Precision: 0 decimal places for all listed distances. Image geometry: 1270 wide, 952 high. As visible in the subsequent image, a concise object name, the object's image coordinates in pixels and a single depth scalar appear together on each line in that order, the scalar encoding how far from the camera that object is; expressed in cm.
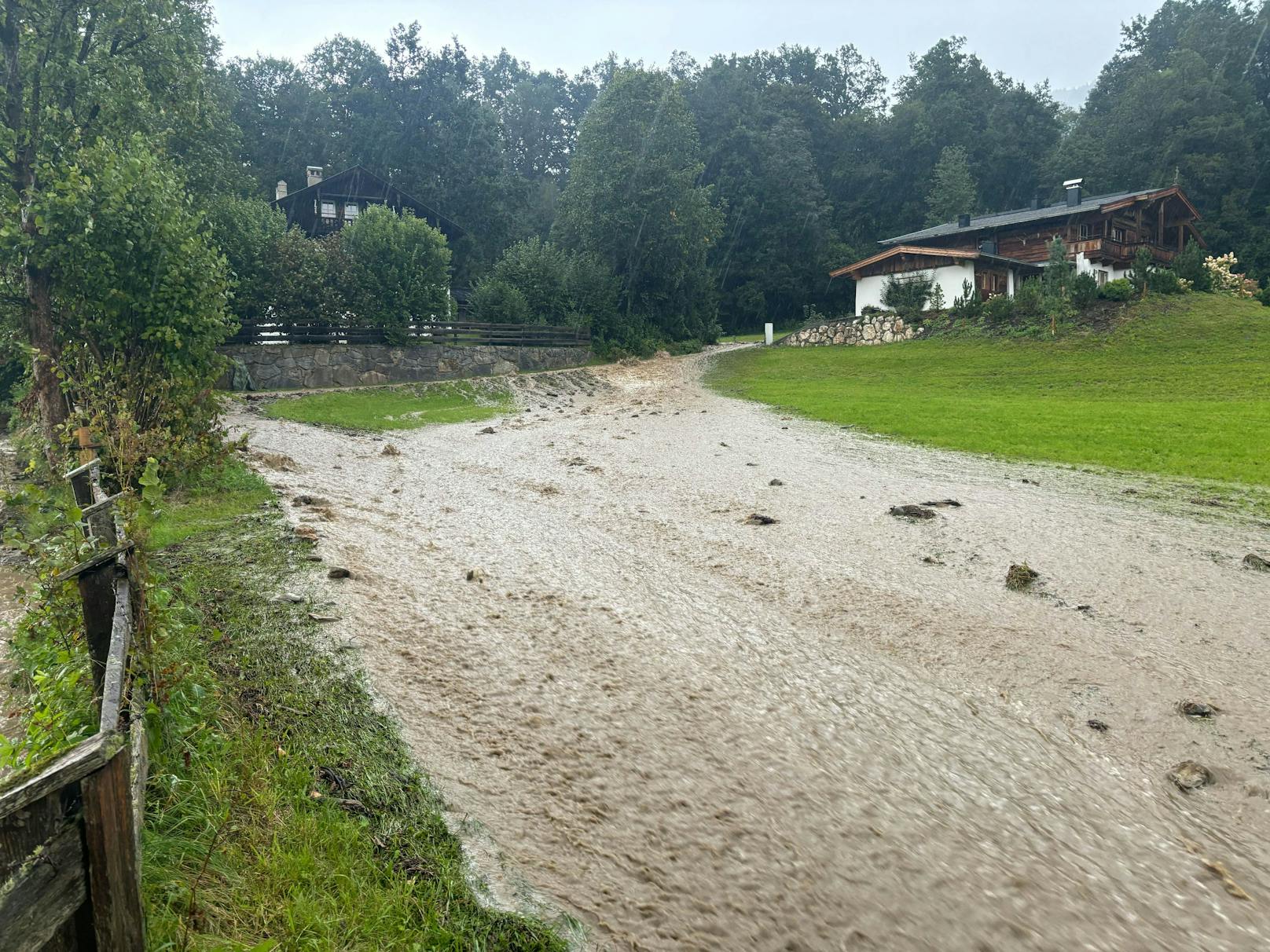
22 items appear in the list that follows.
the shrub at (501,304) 4003
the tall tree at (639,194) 4684
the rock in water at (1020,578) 779
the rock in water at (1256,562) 812
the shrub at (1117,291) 3316
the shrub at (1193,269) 3509
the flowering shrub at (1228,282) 3775
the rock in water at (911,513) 1076
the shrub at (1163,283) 3350
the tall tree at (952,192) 6638
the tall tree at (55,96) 1420
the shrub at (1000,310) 3528
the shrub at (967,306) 3725
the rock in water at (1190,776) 448
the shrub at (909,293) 4256
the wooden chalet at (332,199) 5350
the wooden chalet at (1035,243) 4422
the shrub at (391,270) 3397
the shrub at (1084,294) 3334
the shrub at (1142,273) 3328
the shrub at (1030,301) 3438
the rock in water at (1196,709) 525
